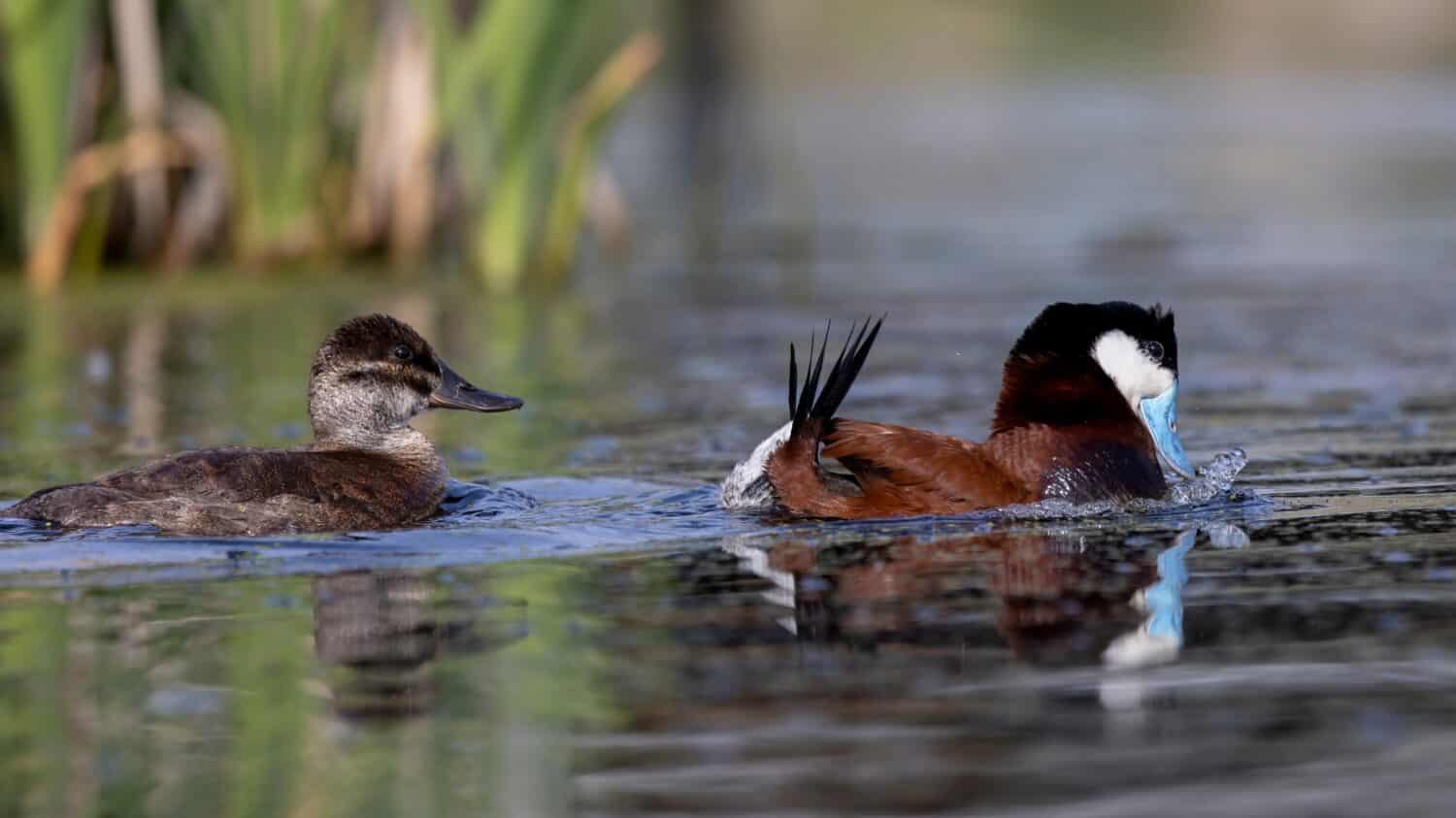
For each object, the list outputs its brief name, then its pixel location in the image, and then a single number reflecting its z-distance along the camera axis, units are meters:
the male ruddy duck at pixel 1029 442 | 13.47
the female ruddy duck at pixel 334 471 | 13.37
